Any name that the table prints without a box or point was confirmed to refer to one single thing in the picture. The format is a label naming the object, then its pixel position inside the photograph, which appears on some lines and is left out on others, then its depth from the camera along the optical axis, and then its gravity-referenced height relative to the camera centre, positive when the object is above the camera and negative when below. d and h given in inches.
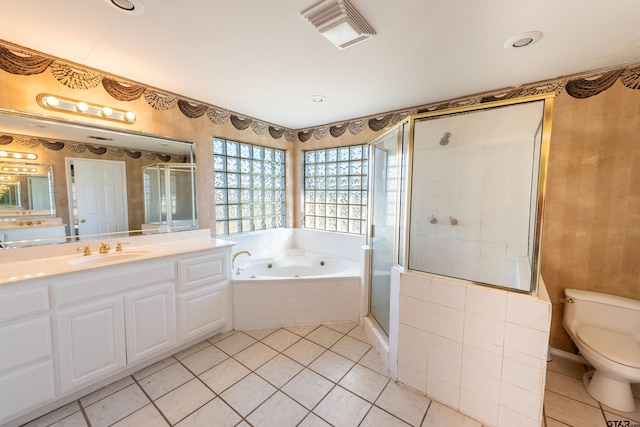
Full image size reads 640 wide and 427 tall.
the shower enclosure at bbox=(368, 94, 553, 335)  58.9 +1.2
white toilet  60.5 -38.3
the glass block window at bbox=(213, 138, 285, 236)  117.3 +5.6
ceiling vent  49.0 +37.5
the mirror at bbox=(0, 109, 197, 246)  67.0 +5.6
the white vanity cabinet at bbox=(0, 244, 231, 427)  54.1 -33.4
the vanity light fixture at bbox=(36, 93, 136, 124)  70.0 +27.2
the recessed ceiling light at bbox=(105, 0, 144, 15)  49.0 +39.0
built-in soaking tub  97.5 -41.4
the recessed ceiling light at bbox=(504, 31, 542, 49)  57.1 +38.1
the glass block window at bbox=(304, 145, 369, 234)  128.1 +5.0
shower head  74.0 +18.1
